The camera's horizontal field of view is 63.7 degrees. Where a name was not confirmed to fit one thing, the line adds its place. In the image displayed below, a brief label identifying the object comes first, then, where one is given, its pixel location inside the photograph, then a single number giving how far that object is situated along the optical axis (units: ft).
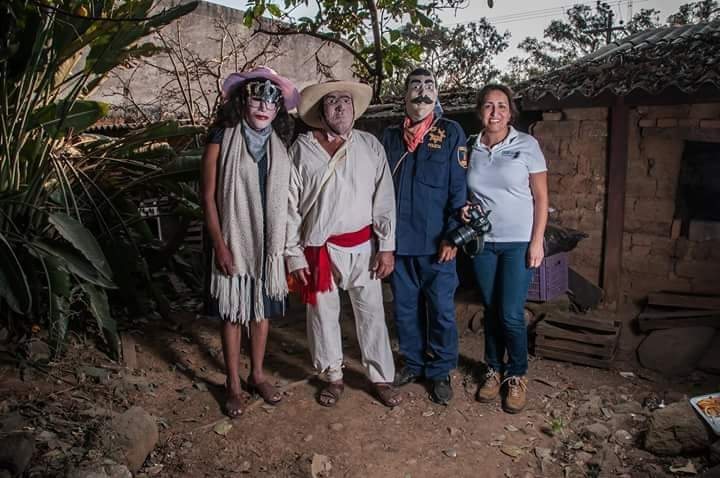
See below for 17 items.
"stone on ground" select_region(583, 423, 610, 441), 10.98
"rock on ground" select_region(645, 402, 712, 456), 10.20
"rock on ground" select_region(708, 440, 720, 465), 9.82
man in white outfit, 10.89
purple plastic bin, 15.40
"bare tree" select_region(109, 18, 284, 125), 26.94
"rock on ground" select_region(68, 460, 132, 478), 8.34
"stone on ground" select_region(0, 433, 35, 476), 8.21
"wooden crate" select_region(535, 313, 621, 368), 14.25
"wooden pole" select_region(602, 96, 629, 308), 16.19
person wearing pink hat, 10.57
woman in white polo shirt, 11.05
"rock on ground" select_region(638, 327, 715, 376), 14.17
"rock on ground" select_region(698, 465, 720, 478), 8.51
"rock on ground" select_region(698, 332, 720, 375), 13.85
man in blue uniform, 11.17
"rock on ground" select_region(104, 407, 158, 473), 9.41
